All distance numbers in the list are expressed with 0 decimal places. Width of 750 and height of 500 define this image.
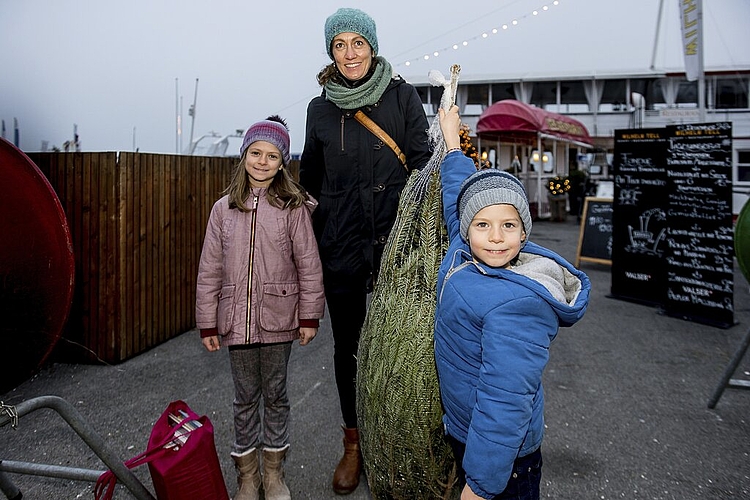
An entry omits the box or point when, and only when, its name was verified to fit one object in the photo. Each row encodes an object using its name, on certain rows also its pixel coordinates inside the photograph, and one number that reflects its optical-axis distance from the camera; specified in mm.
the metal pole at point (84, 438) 1651
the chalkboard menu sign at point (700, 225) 5469
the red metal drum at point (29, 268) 1743
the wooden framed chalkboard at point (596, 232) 8172
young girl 2336
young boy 1358
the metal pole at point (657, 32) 18556
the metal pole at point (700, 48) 6680
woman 2242
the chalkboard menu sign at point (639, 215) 6332
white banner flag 6732
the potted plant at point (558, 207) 16812
